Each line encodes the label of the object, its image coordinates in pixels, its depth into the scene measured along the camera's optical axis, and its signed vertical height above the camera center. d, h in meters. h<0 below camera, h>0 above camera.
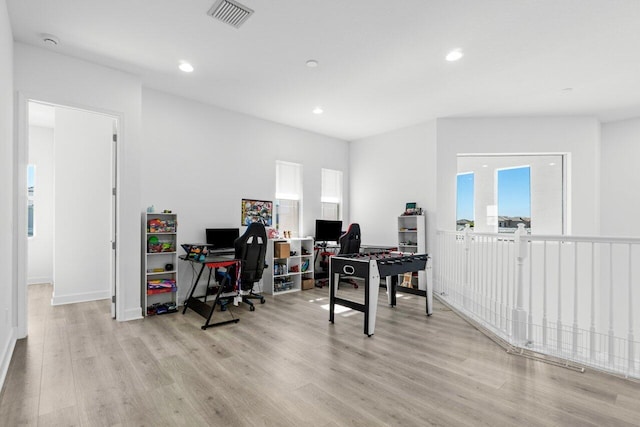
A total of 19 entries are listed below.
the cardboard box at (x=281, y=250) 5.85 -0.65
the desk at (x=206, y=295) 4.02 -1.22
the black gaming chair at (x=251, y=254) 4.52 -0.58
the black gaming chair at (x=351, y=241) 5.43 -0.45
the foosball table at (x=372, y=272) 3.68 -0.71
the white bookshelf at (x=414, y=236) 6.11 -0.41
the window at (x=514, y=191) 6.12 +0.48
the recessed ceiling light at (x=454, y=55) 3.73 +1.88
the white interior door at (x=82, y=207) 5.17 +0.08
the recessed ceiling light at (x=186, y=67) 4.06 +1.86
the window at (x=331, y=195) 7.48 +0.45
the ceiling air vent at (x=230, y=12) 2.95 +1.89
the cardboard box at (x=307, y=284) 6.26 -1.36
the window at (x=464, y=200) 6.32 +0.30
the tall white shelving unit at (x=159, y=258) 4.46 -0.66
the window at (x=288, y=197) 6.58 +0.35
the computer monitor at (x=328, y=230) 6.77 -0.34
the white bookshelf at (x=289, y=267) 5.85 -1.01
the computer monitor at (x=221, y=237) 5.21 -0.38
